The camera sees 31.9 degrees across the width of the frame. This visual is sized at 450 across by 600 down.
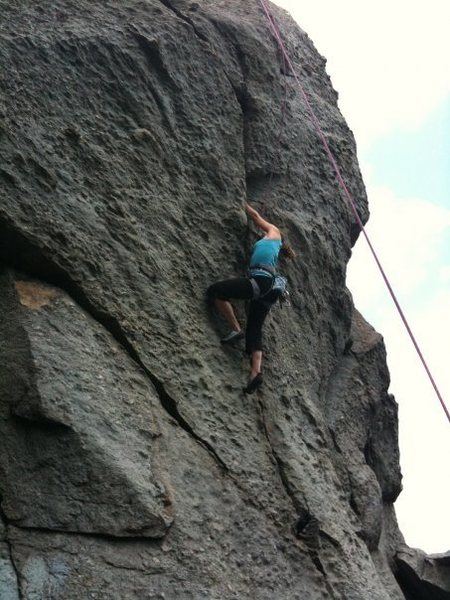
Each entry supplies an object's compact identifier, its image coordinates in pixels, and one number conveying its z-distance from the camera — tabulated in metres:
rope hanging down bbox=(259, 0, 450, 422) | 7.24
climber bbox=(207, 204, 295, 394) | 7.52
